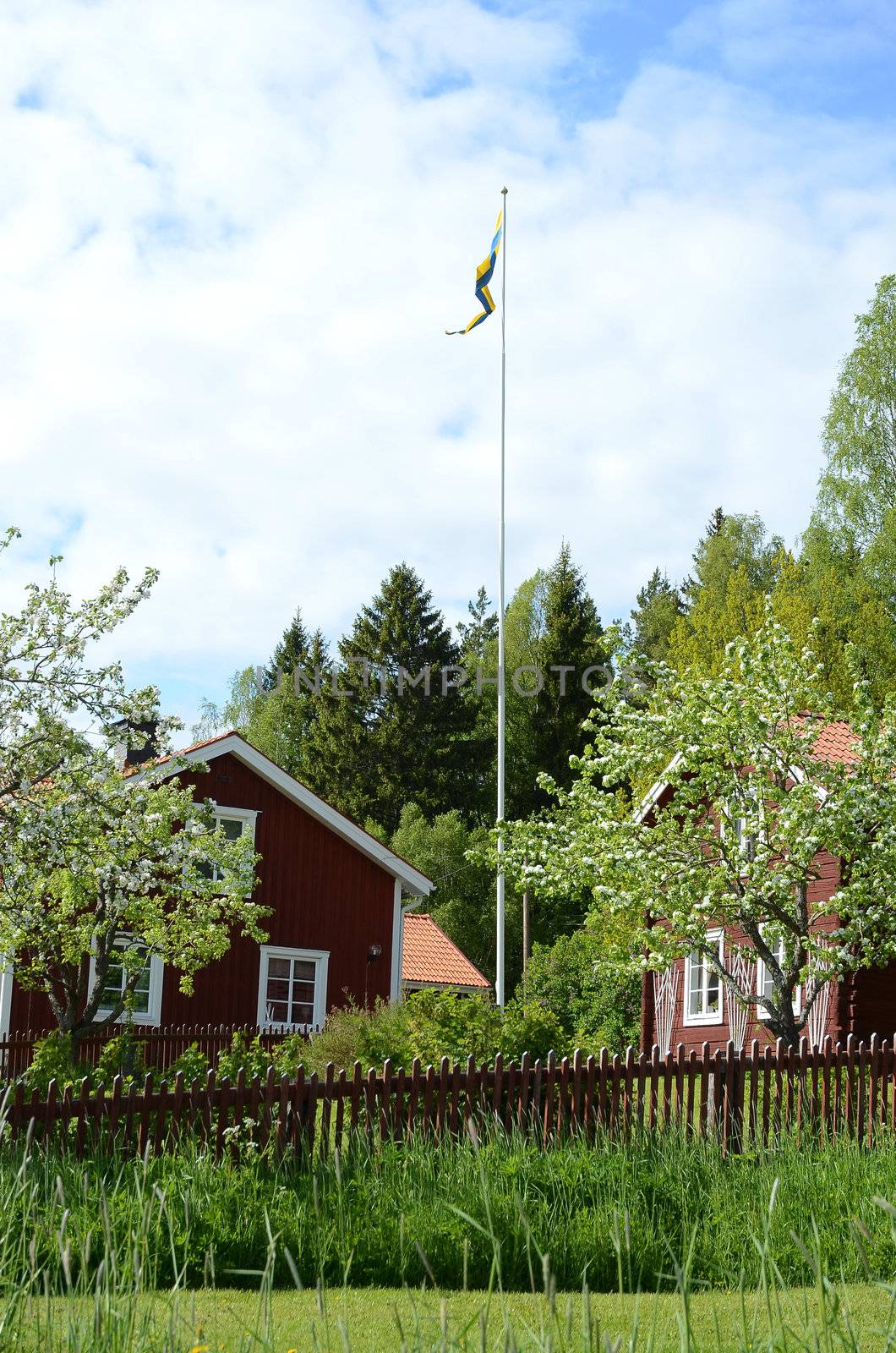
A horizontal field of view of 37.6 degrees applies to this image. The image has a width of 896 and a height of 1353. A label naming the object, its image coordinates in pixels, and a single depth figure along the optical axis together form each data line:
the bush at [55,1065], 12.70
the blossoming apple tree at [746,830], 15.20
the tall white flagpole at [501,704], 25.78
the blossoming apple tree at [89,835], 11.93
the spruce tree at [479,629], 63.75
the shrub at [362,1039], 13.12
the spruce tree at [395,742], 52.25
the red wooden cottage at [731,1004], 21.19
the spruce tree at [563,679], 50.98
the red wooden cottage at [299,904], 24.88
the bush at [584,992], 27.86
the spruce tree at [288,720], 57.50
